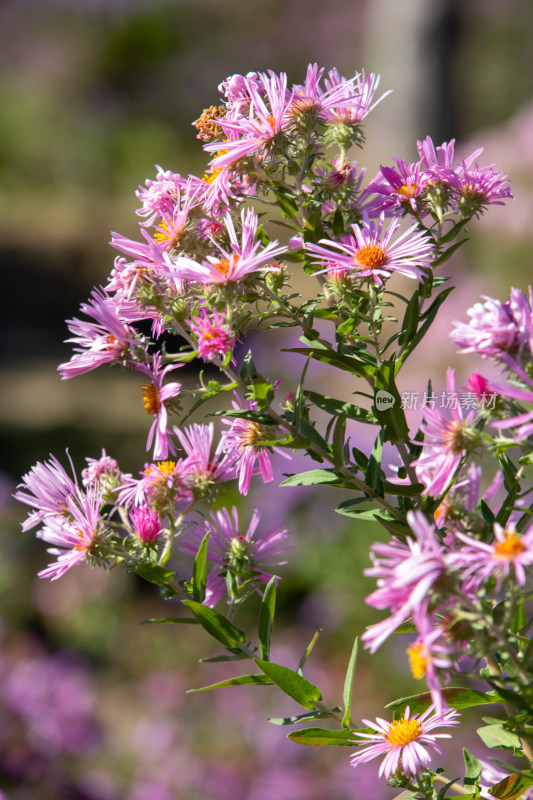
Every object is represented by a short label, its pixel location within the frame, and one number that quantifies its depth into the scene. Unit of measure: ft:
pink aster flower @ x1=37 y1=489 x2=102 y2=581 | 3.47
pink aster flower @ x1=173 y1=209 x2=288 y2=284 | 3.40
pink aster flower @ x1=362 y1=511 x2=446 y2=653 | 3.21
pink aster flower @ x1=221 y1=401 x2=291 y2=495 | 3.47
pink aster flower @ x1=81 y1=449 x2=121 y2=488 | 3.55
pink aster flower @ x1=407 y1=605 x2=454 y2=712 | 3.21
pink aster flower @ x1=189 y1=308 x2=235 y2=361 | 3.38
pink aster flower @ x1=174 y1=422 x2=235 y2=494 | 3.53
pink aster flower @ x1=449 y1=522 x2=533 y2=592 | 3.22
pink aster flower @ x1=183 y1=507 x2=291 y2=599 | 3.57
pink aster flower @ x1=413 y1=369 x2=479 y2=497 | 3.37
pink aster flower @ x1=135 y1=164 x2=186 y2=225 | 3.49
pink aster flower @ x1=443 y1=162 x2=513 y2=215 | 3.52
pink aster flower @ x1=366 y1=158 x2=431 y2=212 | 3.48
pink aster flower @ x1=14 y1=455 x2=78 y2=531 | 3.50
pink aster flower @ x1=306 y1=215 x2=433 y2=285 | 3.43
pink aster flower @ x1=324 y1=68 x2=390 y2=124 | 3.54
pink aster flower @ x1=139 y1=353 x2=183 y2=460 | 3.46
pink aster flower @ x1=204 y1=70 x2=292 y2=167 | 3.46
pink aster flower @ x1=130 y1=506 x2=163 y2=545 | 3.49
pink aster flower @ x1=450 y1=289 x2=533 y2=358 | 3.31
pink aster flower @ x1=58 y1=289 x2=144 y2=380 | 3.45
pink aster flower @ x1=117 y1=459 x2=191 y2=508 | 3.49
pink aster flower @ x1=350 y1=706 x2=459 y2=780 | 3.40
